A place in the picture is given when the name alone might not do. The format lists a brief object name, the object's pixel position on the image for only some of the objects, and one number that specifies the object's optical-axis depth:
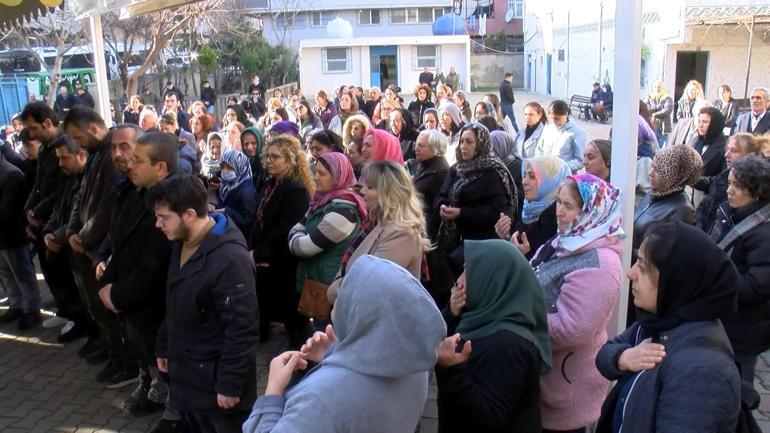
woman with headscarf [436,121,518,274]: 4.61
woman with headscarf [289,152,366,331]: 3.95
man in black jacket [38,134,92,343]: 4.74
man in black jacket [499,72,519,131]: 19.69
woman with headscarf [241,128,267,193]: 6.27
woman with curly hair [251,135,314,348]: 4.58
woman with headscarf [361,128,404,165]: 4.82
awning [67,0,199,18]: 5.37
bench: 25.02
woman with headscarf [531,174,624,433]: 2.64
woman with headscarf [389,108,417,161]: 7.42
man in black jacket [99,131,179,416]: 3.50
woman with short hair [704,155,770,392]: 3.27
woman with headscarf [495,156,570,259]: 3.66
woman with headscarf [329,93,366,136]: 9.50
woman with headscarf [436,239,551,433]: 2.13
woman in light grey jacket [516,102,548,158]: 7.20
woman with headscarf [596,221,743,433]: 1.75
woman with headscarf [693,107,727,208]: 6.63
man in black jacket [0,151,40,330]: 5.68
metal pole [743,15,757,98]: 17.29
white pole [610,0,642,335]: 2.99
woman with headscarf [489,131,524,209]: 5.64
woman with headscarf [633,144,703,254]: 3.79
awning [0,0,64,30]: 5.35
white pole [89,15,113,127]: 5.84
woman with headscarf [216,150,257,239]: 5.13
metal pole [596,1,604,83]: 23.60
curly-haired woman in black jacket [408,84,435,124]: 10.45
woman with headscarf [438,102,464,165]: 7.68
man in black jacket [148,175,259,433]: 2.93
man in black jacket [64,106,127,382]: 4.23
